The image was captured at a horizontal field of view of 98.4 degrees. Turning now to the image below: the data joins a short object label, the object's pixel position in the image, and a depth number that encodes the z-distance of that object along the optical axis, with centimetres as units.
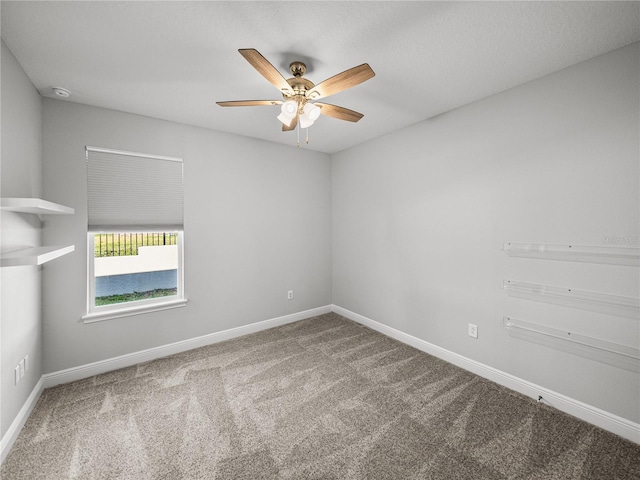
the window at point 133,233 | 267
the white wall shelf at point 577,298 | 184
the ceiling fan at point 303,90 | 162
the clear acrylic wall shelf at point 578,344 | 184
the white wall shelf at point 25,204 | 140
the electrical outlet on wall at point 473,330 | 266
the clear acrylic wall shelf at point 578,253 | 183
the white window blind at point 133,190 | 265
